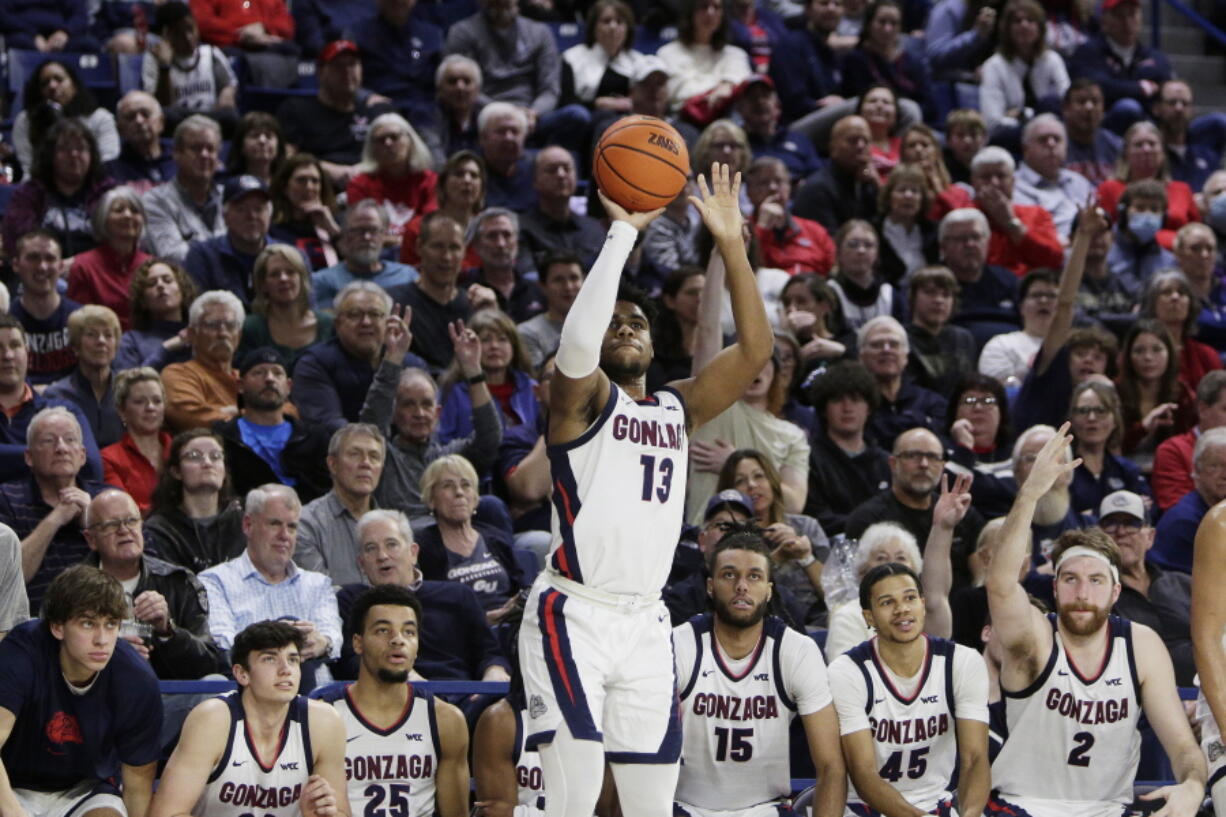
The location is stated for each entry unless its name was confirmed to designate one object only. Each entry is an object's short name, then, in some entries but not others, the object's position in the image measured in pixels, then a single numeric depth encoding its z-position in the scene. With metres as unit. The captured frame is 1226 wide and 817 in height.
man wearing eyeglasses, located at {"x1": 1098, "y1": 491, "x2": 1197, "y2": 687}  17.44
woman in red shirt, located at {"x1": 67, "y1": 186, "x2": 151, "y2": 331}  20.70
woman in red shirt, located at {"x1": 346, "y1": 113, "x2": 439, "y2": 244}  23.42
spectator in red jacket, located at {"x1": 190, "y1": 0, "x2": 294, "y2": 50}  26.41
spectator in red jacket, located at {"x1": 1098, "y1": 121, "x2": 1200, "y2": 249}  26.89
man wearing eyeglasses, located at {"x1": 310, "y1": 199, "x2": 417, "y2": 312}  21.37
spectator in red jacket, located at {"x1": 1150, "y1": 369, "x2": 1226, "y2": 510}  20.39
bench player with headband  14.86
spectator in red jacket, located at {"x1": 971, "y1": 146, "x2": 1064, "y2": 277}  25.08
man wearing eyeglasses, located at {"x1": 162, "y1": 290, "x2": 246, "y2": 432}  18.91
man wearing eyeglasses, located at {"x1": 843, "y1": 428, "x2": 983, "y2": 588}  18.48
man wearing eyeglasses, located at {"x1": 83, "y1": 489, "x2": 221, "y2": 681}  15.14
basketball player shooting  11.23
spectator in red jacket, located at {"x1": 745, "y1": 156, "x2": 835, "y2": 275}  23.83
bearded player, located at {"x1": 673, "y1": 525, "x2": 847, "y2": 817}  14.85
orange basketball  11.56
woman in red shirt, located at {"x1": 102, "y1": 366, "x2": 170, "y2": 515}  17.91
